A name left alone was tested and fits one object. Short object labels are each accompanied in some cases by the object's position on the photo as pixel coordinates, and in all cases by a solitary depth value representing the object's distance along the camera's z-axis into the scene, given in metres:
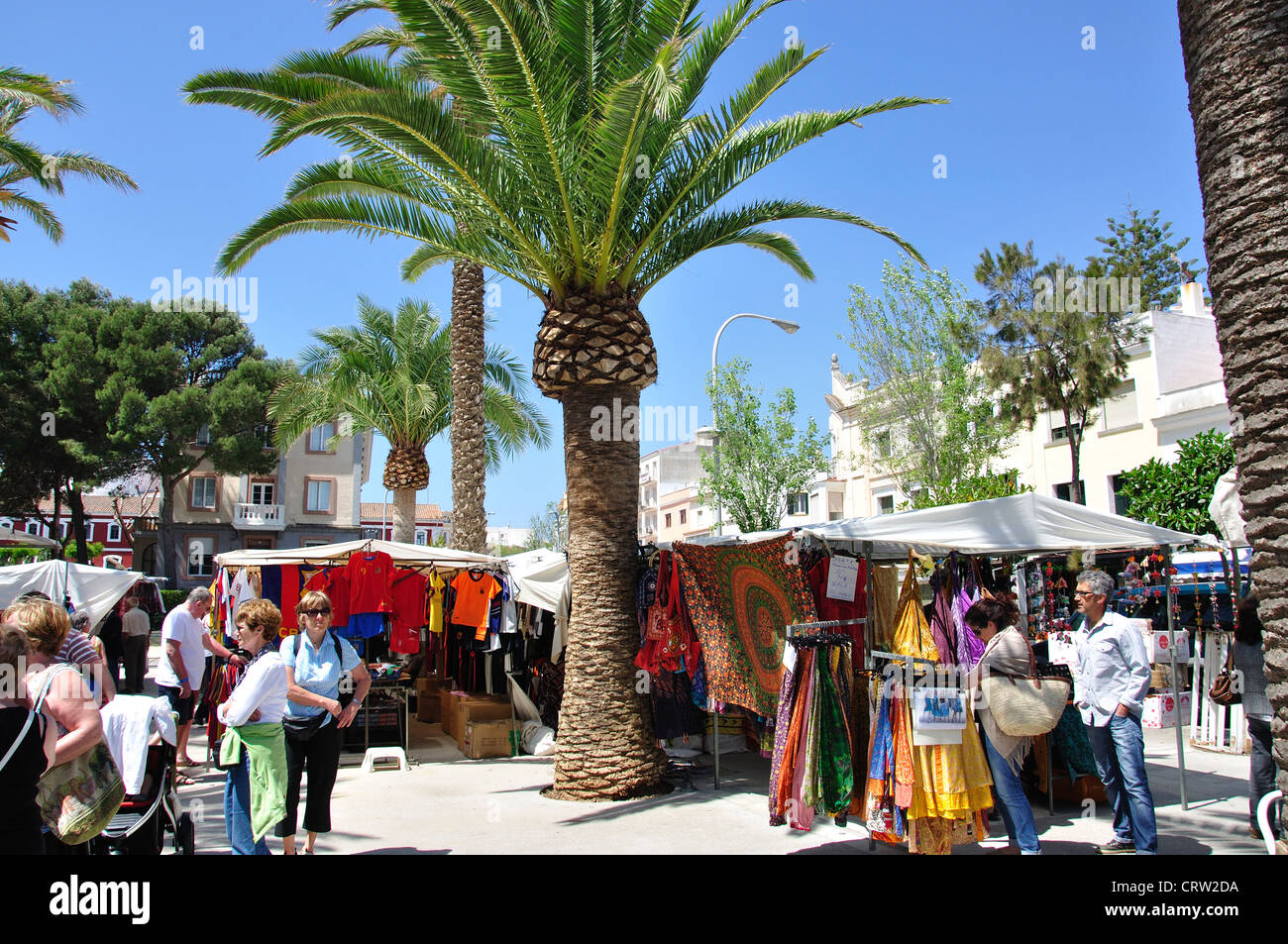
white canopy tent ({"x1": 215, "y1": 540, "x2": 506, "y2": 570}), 10.00
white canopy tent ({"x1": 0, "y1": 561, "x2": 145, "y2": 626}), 10.45
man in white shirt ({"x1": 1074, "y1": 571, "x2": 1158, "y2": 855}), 5.60
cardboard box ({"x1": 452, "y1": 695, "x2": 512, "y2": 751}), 10.46
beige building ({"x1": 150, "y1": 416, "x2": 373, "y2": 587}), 42.81
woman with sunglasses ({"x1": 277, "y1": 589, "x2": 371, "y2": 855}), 5.59
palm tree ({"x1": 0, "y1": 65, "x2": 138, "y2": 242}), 13.01
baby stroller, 4.54
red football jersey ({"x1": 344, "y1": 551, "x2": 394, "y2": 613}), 10.13
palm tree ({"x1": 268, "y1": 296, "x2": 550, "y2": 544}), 20.69
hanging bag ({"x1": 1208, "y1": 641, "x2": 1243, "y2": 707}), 6.76
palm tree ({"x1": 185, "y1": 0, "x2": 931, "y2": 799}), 7.60
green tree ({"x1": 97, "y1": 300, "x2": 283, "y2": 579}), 35.81
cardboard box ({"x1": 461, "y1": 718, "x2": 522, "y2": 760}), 10.07
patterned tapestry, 6.99
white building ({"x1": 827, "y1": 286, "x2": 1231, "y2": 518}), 23.94
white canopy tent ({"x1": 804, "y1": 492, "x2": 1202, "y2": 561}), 6.50
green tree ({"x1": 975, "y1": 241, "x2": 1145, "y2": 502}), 24.73
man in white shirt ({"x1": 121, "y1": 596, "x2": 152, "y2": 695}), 12.48
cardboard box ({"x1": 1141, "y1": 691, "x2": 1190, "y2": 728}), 8.66
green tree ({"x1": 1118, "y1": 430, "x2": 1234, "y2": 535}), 18.62
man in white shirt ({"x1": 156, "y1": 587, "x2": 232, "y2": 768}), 8.38
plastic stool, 9.30
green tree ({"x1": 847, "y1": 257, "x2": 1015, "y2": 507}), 23.11
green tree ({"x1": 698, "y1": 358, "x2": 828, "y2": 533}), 29.61
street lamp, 23.42
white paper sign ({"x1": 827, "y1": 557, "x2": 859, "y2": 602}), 6.62
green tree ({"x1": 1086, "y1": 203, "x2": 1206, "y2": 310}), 36.09
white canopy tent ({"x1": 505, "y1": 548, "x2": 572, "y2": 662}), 9.62
